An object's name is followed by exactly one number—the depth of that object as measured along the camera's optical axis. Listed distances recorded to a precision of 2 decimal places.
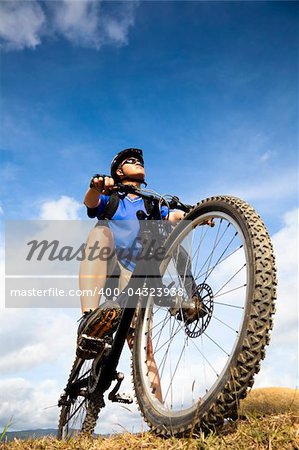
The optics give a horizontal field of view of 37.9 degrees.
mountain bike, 2.62
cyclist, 3.69
